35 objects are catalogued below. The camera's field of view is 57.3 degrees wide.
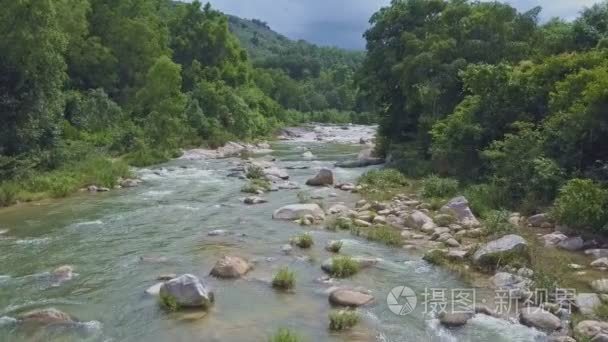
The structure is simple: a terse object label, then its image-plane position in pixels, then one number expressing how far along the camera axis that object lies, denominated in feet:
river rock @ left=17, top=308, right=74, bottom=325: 29.81
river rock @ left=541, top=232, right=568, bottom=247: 43.00
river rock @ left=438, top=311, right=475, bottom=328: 29.40
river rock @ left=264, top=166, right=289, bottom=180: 82.69
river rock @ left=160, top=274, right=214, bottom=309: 31.58
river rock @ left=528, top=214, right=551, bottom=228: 48.03
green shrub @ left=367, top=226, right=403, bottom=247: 45.75
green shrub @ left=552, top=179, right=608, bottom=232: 41.83
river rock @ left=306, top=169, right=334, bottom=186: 76.54
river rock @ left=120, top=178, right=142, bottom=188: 76.33
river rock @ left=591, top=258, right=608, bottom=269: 37.42
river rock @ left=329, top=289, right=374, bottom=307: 32.40
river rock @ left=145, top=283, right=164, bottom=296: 34.04
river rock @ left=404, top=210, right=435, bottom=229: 50.05
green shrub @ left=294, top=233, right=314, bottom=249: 44.55
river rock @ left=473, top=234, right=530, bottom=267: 37.93
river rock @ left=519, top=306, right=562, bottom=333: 28.53
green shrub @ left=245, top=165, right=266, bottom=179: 82.07
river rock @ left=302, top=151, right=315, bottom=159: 117.70
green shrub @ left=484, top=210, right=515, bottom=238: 44.98
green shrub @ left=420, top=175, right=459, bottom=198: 62.13
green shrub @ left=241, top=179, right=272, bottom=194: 70.13
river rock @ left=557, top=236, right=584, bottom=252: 41.70
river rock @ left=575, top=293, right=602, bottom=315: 29.81
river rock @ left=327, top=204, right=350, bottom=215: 57.42
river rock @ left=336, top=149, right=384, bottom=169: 98.94
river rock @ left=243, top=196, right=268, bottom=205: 63.67
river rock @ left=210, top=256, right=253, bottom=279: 37.42
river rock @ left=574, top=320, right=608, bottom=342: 26.27
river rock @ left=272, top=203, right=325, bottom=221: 55.11
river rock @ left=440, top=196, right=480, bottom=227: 49.84
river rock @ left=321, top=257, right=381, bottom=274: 38.55
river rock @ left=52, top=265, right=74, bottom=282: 37.37
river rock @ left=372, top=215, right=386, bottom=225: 53.24
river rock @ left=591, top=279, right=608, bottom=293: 32.65
